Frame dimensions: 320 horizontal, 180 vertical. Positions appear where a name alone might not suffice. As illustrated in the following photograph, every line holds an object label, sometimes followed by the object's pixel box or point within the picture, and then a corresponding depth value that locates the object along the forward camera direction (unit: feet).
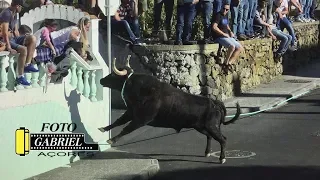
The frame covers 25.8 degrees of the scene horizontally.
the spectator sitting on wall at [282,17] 65.99
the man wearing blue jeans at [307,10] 80.38
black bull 32.63
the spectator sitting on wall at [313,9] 83.22
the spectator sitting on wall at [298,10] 74.02
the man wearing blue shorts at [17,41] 30.30
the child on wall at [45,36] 33.58
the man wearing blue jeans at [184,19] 50.29
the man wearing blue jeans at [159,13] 53.83
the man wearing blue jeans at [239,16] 55.83
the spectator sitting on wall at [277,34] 62.34
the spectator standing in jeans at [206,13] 51.94
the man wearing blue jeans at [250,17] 59.13
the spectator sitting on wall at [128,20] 50.85
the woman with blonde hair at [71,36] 34.57
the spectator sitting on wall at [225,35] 52.24
